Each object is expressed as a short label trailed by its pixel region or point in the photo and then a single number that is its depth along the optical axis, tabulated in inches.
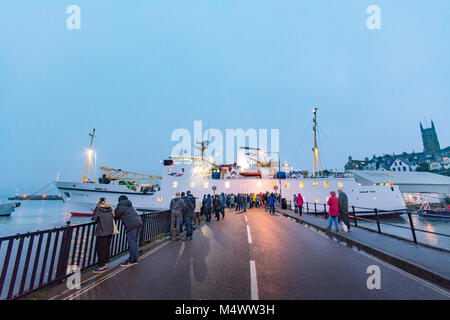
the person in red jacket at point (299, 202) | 647.6
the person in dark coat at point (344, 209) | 359.9
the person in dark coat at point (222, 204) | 600.1
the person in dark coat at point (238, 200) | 812.0
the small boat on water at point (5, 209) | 1641.2
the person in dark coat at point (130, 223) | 211.8
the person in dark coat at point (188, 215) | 324.8
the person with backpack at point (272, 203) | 697.5
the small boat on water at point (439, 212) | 1046.2
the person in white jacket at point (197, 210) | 475.0
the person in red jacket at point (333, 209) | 369.4
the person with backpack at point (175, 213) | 324.5
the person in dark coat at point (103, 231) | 193.0
